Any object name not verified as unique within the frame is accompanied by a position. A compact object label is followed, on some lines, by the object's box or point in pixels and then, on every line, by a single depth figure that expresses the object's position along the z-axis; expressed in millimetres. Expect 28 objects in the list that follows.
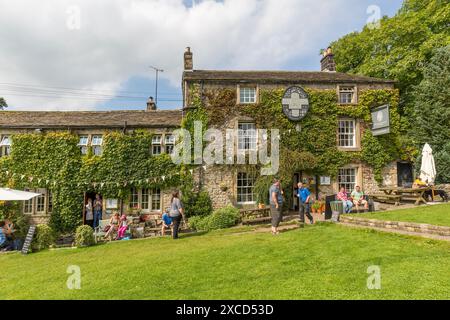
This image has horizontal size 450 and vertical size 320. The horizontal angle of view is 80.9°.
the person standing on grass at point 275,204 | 9312
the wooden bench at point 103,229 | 12545
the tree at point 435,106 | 18422
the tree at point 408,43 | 22188
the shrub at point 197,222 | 13105
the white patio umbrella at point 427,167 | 13258
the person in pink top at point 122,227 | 12273
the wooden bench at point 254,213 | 13580
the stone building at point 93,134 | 15781
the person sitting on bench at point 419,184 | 13310
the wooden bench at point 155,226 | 13500
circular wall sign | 16234
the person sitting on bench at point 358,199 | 12039
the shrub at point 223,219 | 12852
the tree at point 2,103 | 38047
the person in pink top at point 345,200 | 11742
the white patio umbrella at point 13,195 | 11773
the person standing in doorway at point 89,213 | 15207
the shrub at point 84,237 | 10328
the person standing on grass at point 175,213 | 10297
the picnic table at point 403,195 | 12648
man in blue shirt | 10838
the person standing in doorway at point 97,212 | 15188
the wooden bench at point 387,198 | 13320
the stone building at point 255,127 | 15734
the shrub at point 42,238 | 10594
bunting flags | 15422
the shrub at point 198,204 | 15023
